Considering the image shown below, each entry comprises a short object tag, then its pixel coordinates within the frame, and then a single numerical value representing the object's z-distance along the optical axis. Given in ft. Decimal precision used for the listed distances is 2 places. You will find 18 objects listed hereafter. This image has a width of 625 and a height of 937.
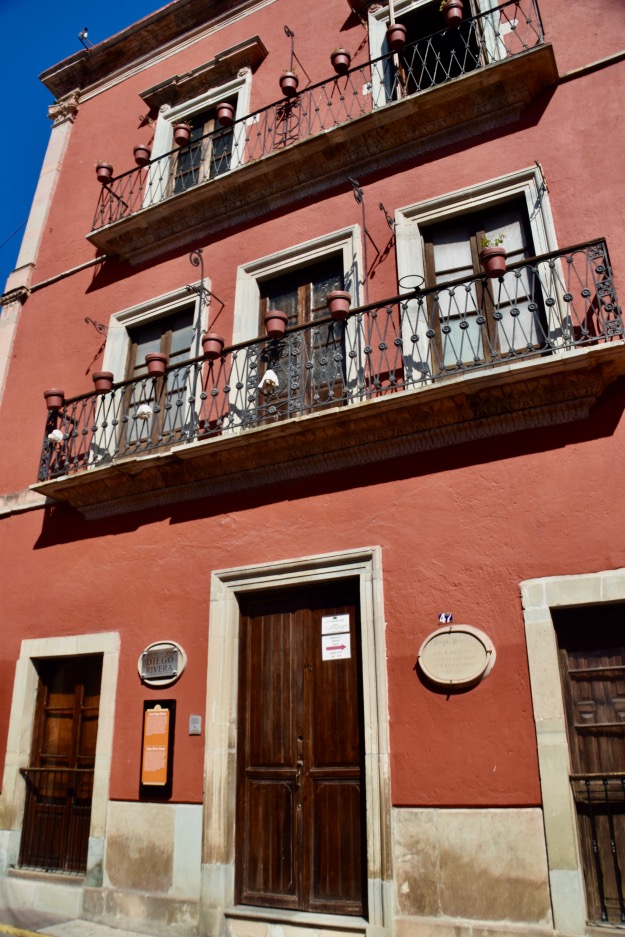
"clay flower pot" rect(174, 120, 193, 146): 31.42
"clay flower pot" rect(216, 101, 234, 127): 29.78
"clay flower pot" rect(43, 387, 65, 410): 27.32
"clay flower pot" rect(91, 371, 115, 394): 26.78
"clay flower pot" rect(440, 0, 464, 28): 24.67
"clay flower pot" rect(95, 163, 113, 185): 32.40
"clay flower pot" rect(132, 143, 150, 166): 31.55
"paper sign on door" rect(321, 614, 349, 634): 20.65
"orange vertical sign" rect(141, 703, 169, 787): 21.36
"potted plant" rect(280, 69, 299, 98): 28.63
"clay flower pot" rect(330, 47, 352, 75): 27.54
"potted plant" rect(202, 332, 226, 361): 24.18
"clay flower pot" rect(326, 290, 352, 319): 21.77
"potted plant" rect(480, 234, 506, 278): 19.56
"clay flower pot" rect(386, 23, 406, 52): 25.85
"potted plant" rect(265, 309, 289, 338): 23.00
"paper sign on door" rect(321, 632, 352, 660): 20.36
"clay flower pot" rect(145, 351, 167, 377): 25.25
